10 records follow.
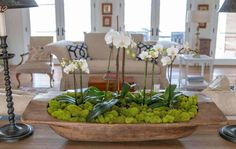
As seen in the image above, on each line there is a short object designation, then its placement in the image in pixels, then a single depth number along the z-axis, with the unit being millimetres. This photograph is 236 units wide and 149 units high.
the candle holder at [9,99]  1315
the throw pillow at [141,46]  5199
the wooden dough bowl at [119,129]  1261
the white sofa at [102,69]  4883
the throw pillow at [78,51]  5103
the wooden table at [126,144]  1317
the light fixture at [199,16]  5442
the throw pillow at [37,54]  5387
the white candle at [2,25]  1375
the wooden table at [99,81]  4266
